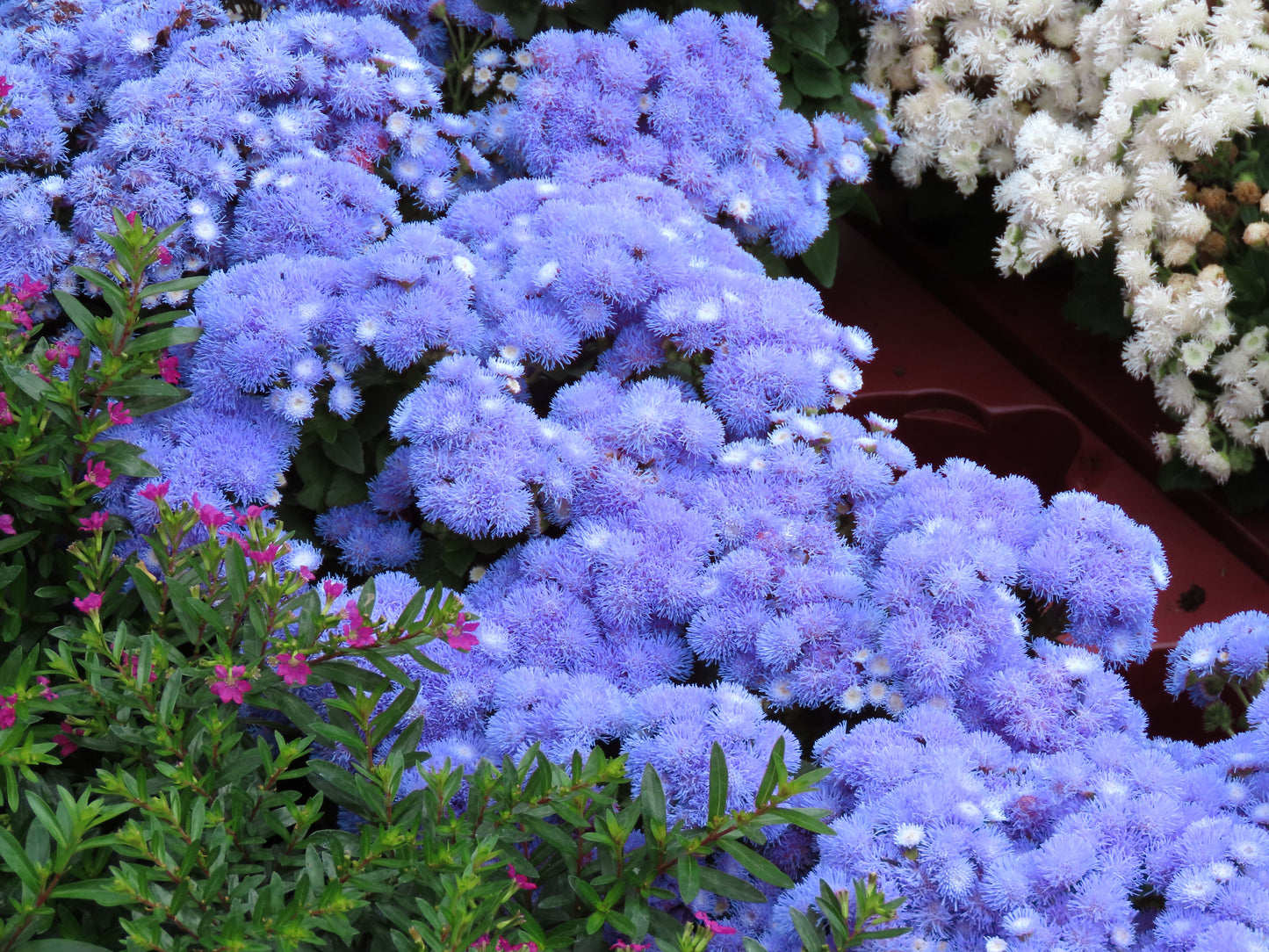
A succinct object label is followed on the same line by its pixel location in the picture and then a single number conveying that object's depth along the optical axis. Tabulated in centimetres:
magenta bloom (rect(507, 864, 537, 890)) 109
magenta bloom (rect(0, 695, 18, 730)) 109
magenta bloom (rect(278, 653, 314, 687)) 110
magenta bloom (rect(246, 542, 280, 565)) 111
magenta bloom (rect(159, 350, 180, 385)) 118
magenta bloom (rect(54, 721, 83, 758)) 111
